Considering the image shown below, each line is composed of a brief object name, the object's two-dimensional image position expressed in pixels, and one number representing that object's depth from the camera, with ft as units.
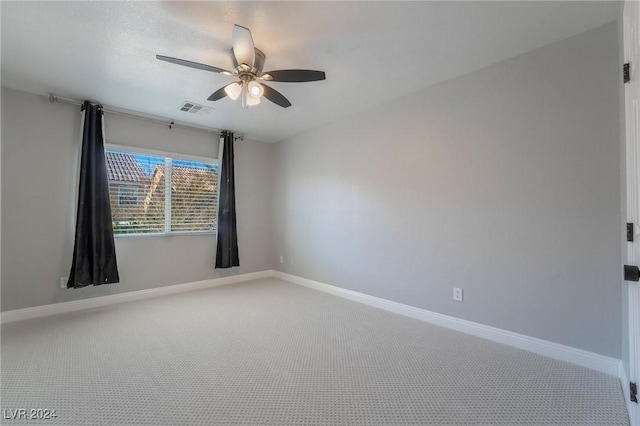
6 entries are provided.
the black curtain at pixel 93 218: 10.74
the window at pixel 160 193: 12.14
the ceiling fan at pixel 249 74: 6.38
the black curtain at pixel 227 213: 14.67
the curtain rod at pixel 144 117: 10.75
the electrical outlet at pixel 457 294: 9.11
